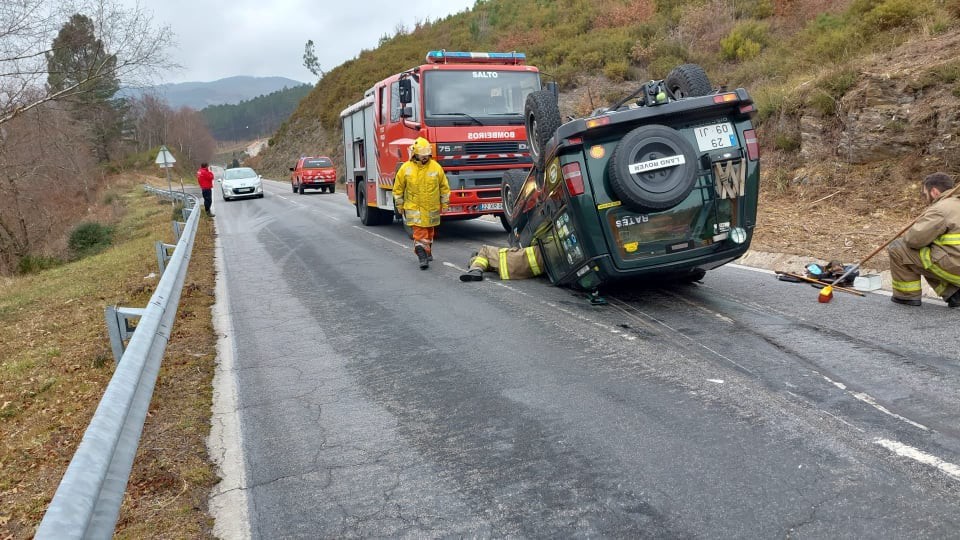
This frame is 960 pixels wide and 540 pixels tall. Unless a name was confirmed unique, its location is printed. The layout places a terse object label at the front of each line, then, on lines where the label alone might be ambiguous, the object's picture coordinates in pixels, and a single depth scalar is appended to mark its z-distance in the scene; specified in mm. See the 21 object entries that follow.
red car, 33094
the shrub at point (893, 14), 13531
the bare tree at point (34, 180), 19672
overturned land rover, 6027
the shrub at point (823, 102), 12227
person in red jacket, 21250
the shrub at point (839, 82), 12078
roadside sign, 25886
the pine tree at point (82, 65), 13773
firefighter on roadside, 5750
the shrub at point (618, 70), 24297
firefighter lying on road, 8281
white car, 30031
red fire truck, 11625
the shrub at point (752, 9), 21203
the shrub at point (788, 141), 12938
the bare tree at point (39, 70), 12992
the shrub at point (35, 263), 20453
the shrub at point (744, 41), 19328
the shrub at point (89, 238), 22266
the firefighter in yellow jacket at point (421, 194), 9594
